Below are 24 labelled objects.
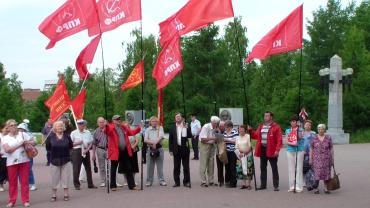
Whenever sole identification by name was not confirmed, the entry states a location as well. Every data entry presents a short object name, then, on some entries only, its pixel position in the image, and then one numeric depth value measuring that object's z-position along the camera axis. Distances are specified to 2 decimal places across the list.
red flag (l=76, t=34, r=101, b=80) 13.18
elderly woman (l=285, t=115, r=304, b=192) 12.74
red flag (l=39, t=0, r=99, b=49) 12.77
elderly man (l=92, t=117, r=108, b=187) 13.86
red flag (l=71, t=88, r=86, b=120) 14.78
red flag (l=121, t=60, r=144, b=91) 15.66
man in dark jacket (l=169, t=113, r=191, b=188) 13.94
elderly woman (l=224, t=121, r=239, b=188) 13.67
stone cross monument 32.44
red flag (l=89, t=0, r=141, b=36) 13.32
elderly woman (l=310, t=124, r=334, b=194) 12.36
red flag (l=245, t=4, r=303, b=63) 12.71
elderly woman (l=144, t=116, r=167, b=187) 14.23
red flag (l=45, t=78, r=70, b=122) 15.08
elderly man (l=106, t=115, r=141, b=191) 13.21
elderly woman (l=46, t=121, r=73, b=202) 11.85
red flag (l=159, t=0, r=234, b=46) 13.09
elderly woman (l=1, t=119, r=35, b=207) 11.30
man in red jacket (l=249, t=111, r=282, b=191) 12.91
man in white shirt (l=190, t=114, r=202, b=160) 21.67
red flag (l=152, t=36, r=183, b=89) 13.38
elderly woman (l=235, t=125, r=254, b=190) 13.40
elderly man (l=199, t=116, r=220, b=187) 13.95
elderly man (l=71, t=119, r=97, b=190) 13.91
